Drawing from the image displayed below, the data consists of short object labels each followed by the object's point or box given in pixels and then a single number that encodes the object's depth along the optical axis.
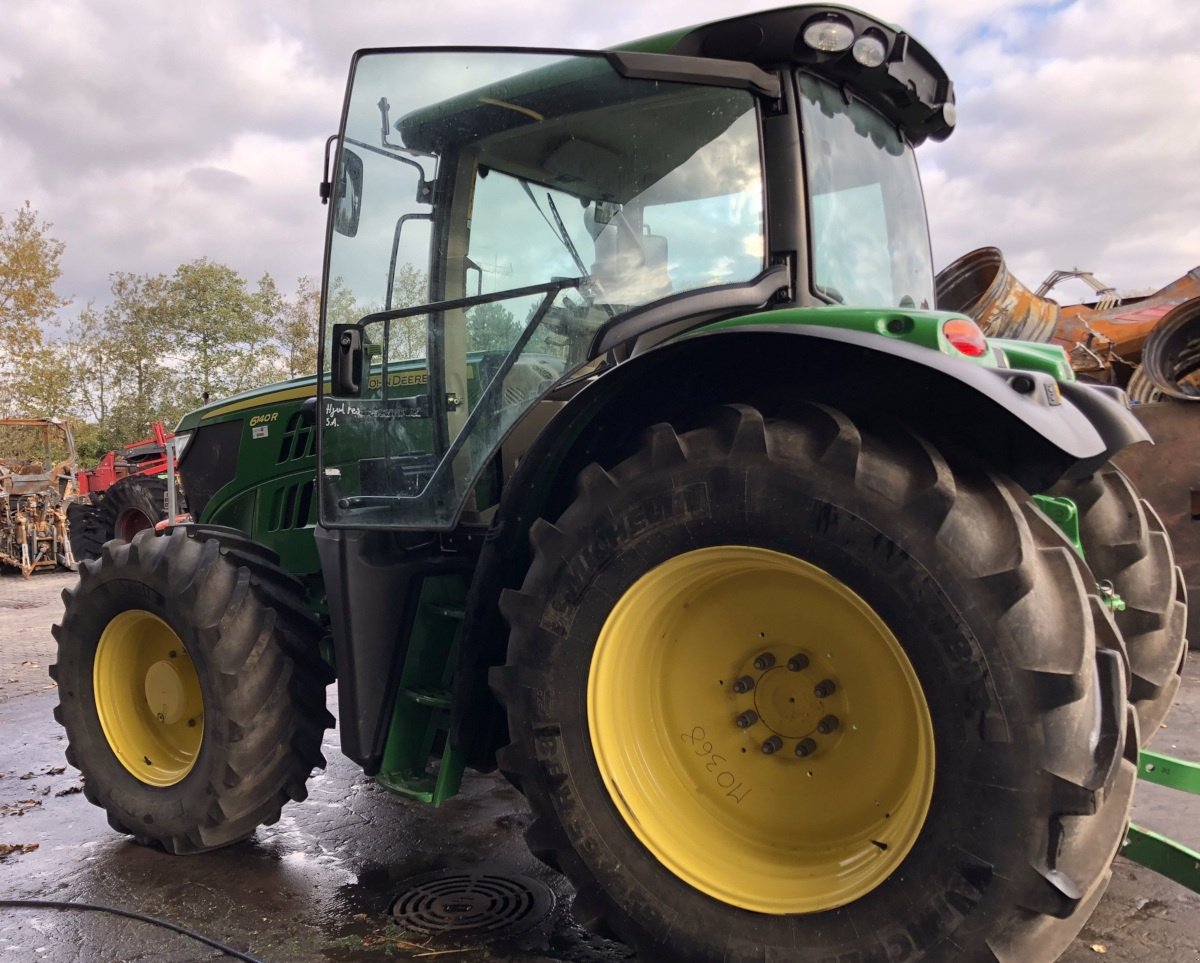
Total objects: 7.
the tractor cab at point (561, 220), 2.66
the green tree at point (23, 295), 24.77
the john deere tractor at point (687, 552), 1.95
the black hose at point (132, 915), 2.72
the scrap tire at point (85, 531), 13.24
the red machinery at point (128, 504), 12.06
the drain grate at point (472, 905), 2.85
